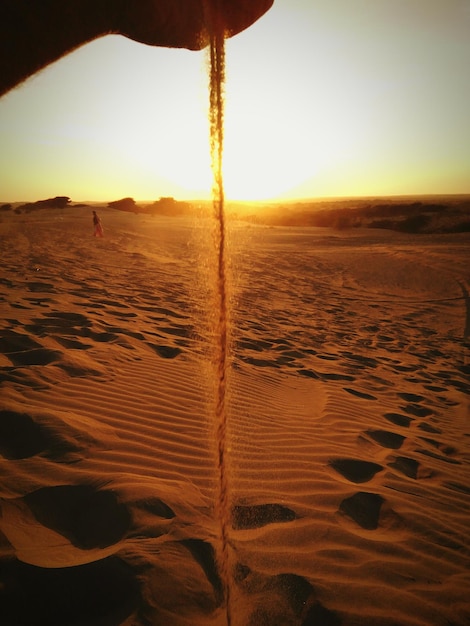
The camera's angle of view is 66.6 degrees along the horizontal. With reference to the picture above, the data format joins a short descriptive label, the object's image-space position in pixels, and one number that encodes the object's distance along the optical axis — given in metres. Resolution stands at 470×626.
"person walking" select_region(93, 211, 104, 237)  16.42
